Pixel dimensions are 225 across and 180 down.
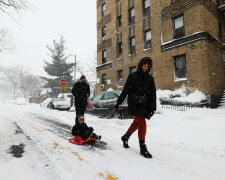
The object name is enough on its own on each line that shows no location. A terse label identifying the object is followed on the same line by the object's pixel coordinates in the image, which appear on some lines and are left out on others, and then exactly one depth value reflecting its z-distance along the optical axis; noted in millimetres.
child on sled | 4035
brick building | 11805
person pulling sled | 3250
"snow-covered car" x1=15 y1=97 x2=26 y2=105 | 32188
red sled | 3904
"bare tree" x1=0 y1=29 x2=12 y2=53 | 19169
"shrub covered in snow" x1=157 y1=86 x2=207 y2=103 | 11109
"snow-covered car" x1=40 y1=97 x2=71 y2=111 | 15195
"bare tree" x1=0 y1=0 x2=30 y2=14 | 4988
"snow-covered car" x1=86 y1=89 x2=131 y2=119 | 7441
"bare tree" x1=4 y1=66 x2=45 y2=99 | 50500
